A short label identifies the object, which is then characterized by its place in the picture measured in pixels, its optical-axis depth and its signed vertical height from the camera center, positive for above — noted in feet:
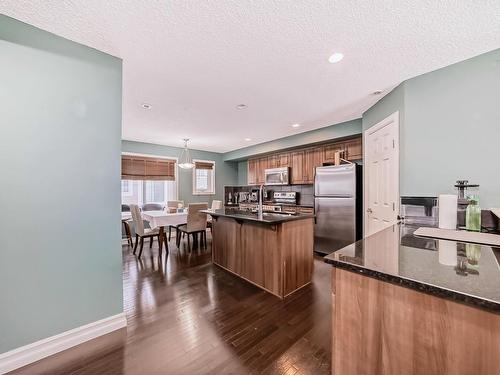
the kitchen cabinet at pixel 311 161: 15.46 +2.02
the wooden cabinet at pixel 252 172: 20.86 +1.63
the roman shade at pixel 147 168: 16.75 +1.69
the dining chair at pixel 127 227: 13.83 -2.60
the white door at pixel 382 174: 8.43 +0.65
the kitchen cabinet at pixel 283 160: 17.61 +2.47
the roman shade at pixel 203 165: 20.80 +2.38
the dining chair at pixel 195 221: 13.70 -2.25
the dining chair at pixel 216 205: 17.83 -1.44
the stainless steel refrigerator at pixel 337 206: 11.77 -1.07
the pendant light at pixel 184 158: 19.42 +2.87
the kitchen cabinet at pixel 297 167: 16.53 +1.70
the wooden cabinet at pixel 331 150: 14.17 +2.66
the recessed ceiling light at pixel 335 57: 6.25 +4.01
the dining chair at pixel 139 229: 12.61 -2.52
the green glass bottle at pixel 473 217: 5.33 -0.73
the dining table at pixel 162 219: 12.63 -1.95
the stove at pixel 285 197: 17.16 -0.73
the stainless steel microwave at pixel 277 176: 17.33 +1.06
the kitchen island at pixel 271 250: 7.96 -2.58
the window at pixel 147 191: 17.34 -0.27
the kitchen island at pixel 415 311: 2.17 -1.48
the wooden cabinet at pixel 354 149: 13.05 +2.50
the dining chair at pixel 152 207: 17.65 -1.60
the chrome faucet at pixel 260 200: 9.77 -0.56
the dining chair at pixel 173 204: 17.37 -1.34
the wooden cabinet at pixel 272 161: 18.66 +2.46
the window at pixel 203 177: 20.81 +1.13
